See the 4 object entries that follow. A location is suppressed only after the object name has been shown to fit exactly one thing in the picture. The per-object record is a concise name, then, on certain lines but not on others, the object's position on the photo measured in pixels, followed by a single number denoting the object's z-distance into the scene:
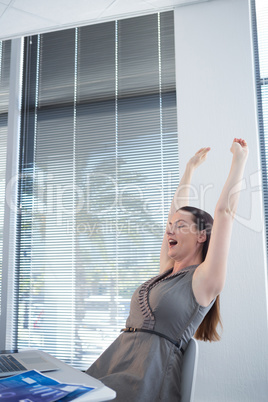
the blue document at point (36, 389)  0.91
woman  1.46
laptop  1.19
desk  0.95
